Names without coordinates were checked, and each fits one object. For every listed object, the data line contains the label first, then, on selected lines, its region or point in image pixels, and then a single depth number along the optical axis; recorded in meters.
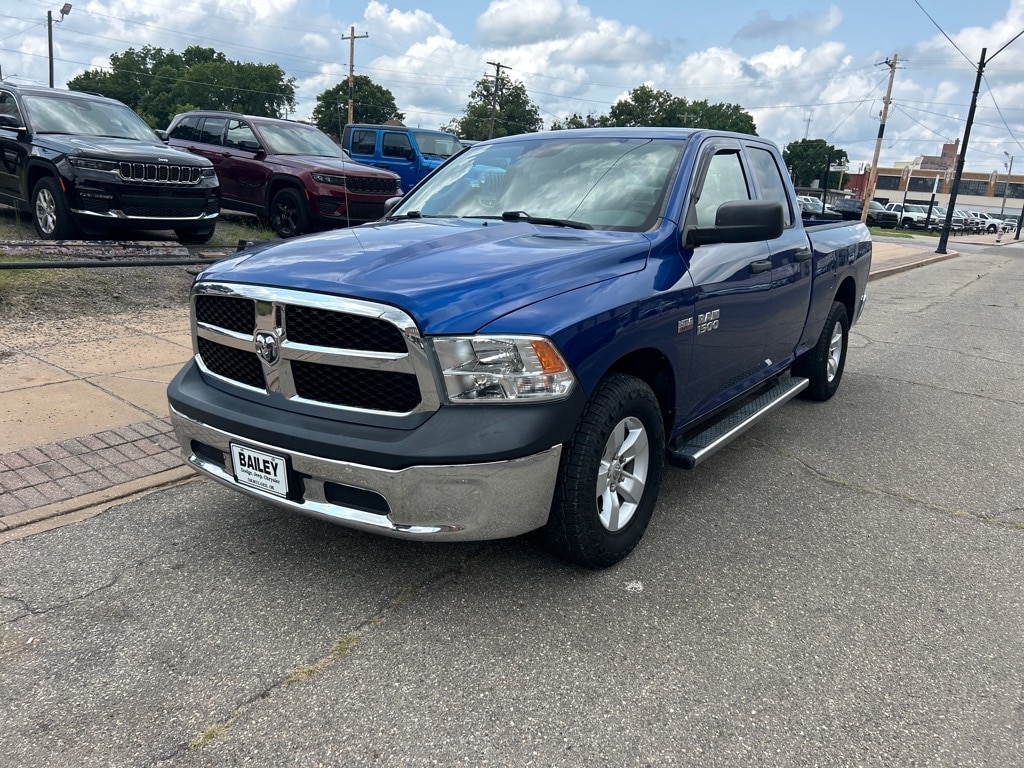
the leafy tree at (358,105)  97.44
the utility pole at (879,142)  41.84
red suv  10.47
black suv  8.21
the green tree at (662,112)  97.12
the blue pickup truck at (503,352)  2.62
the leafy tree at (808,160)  108.88
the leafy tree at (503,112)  88.26
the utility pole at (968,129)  26.11
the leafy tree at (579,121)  86.25
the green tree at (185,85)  97.12
